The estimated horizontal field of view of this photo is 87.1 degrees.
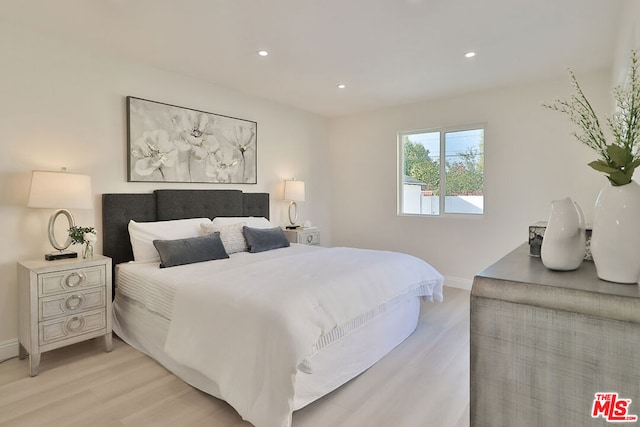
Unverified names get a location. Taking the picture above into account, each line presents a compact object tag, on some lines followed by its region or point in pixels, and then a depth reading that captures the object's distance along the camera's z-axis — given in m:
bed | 1.79
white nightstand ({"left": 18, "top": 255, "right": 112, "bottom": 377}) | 2.41
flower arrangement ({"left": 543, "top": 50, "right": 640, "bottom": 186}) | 0.94
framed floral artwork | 3.34
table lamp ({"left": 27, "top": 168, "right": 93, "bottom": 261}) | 2.51
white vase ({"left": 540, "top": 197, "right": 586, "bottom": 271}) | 1.05
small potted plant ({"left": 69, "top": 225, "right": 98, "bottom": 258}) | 2.73
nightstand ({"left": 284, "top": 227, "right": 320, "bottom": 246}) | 4.55
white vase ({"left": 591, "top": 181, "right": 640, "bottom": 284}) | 0.89
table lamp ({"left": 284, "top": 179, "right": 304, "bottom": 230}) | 4.69
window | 4.48
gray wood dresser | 0.80
